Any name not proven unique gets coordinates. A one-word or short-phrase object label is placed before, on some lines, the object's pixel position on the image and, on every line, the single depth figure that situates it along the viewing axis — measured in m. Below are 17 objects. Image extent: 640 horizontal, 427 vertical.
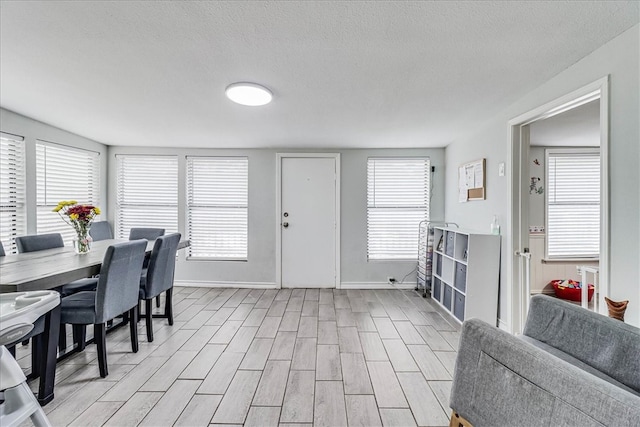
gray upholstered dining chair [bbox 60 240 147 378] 1.94
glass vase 2.52
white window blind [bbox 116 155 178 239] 4.30
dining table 1.57
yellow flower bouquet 2.48
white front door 4.23
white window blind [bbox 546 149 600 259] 4.12
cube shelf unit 2.74
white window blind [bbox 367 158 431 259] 4.26
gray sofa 0.85
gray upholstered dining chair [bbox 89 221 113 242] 3.79
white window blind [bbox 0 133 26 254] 2.85
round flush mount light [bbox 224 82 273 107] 2.10
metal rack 3.88
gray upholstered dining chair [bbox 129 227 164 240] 3.54
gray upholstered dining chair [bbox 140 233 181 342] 2.52
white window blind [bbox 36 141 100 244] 3.26
